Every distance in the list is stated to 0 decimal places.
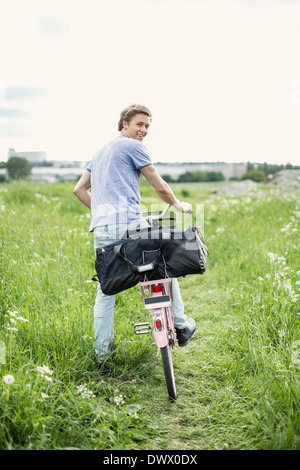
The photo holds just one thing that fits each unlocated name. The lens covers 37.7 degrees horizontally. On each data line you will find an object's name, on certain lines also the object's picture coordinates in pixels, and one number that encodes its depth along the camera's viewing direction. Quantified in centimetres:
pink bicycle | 311
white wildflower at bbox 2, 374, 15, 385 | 245
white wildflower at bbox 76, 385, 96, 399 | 289
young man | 324
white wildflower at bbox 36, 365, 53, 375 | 266
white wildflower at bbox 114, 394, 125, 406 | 299
